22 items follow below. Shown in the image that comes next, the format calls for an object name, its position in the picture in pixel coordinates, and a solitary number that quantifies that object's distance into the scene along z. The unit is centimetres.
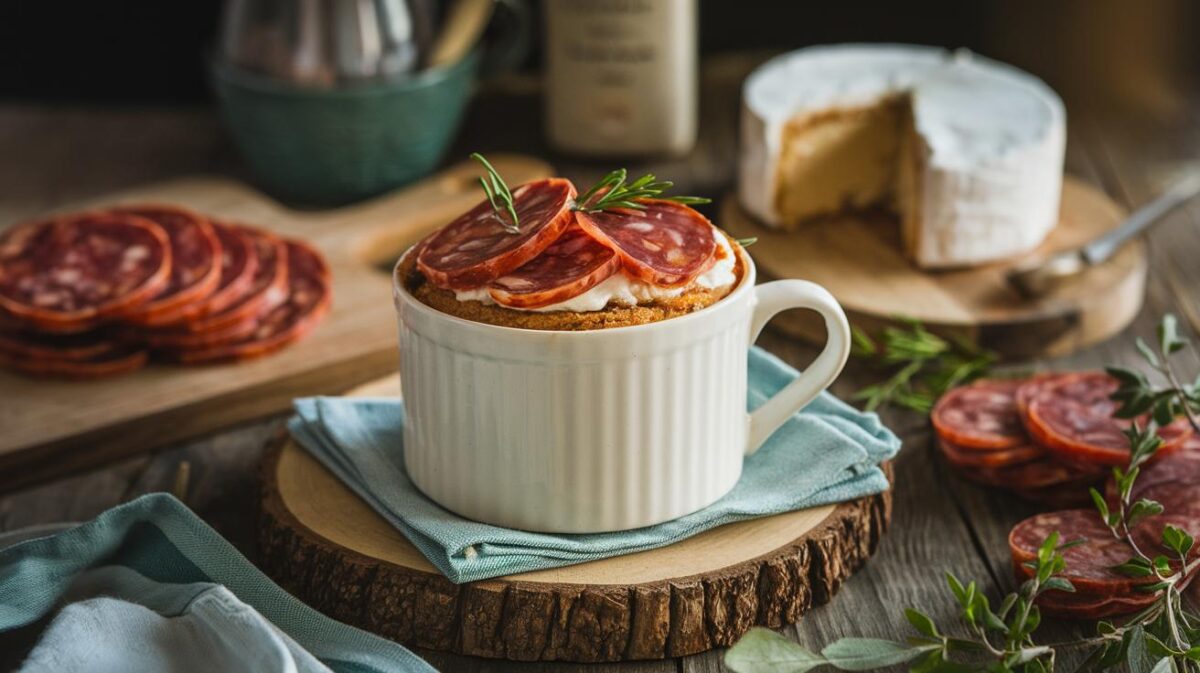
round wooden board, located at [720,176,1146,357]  114
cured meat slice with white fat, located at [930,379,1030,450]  105
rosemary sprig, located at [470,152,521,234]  97
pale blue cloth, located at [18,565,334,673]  94
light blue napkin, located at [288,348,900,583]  97
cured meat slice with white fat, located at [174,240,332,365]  110
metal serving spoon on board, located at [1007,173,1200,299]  115
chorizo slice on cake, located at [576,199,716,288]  96
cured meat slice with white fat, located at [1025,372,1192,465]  102
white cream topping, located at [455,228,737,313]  96
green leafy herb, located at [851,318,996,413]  110
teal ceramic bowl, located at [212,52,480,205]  122
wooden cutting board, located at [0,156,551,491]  106
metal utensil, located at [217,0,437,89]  121
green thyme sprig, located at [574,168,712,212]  98
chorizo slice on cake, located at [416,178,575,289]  96
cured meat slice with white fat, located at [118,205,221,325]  109
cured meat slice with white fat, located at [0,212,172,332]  109
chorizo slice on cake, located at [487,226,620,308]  96
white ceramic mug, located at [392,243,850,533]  96
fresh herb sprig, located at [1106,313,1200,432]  101
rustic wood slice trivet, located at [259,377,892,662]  96
